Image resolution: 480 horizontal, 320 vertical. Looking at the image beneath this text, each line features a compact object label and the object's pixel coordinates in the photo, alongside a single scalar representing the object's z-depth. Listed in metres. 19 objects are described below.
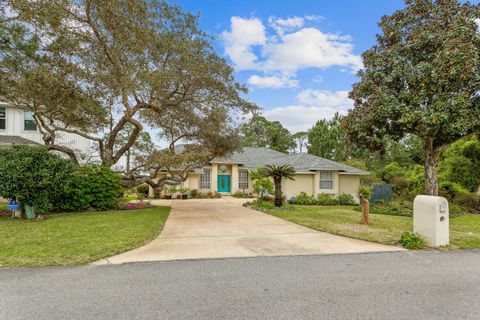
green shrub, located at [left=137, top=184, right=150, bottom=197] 22.39
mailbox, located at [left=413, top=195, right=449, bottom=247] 6.46
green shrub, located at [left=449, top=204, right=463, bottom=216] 13.79
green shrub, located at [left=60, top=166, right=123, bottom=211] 12.37
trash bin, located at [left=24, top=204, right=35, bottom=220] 10.20
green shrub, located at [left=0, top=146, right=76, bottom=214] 9.41
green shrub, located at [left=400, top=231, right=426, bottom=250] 6.37
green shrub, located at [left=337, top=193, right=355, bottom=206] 18.16
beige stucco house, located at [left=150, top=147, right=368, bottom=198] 19.34
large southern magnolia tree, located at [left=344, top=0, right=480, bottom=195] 10.81
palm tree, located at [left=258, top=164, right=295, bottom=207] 14.30
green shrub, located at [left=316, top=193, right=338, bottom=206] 17.88
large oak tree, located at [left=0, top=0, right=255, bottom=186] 10.14
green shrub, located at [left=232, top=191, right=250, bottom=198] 22.45
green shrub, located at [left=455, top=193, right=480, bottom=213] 14.84
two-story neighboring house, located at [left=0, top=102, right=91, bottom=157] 16.98
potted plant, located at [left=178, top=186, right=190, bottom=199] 21.09
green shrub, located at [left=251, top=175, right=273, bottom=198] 16.65
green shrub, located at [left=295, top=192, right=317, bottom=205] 17.89
